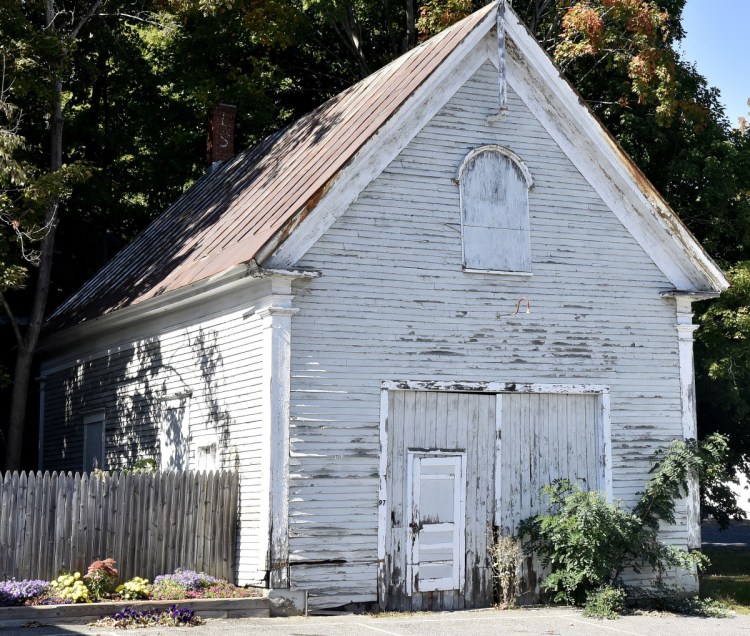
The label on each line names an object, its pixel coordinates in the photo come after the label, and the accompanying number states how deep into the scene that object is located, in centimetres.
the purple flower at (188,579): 1334
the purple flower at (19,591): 1231
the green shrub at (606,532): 1437
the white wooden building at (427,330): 1396
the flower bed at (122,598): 1223
